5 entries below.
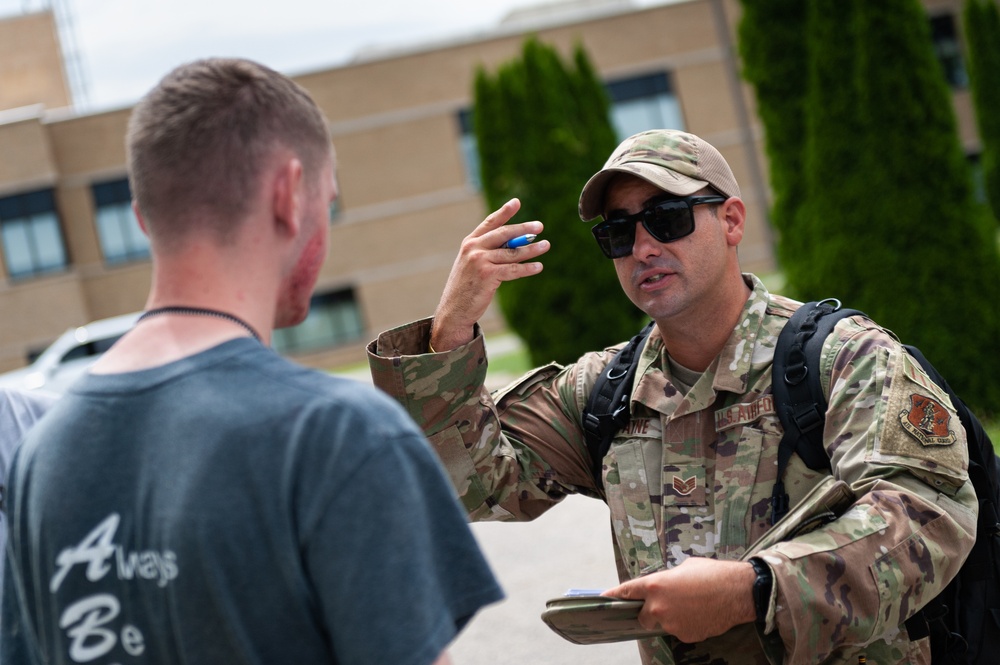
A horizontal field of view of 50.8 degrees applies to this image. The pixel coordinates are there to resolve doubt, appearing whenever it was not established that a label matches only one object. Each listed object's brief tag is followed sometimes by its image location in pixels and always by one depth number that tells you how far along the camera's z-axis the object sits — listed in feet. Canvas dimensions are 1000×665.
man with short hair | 4.50
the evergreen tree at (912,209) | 25.13
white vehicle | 62.03
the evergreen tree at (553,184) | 48.47
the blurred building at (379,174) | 99.76
